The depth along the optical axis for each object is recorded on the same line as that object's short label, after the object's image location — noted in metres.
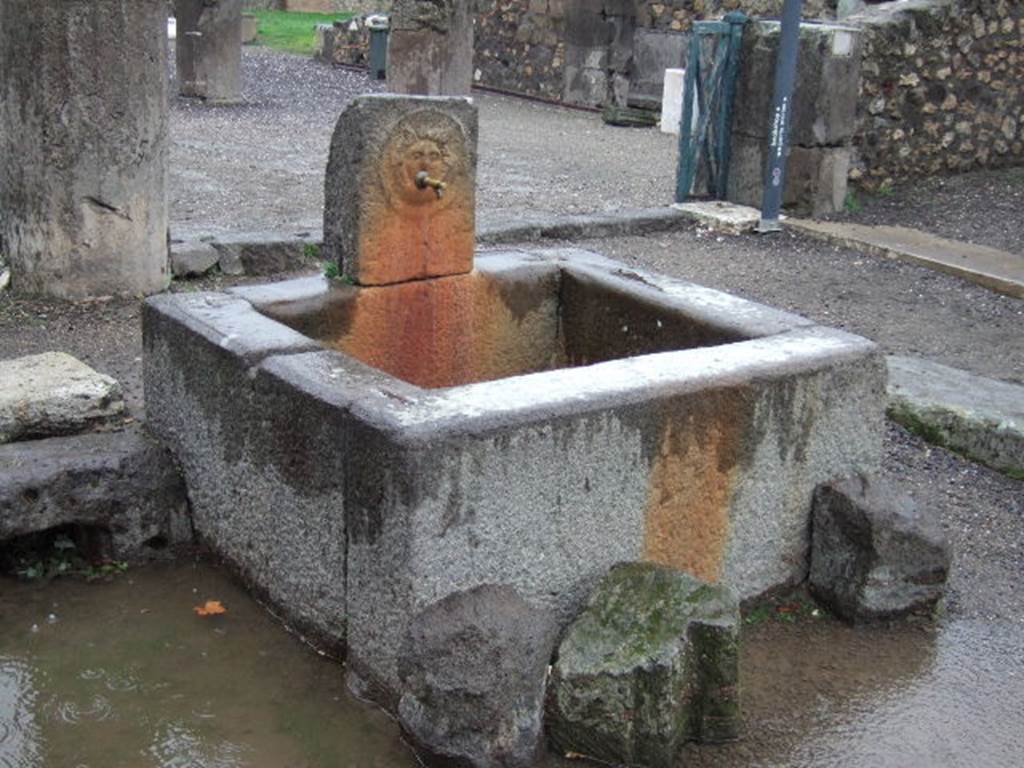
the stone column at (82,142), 5.89
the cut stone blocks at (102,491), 3.72
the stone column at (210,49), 13.98
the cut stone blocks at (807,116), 8.80
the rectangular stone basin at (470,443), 3.07
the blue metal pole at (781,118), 8.37
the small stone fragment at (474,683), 2.91
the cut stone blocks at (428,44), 12.52
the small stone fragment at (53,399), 4.08
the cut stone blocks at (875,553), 3.68
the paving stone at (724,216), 8.81
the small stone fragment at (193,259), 6.74
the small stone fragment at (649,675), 3.00
